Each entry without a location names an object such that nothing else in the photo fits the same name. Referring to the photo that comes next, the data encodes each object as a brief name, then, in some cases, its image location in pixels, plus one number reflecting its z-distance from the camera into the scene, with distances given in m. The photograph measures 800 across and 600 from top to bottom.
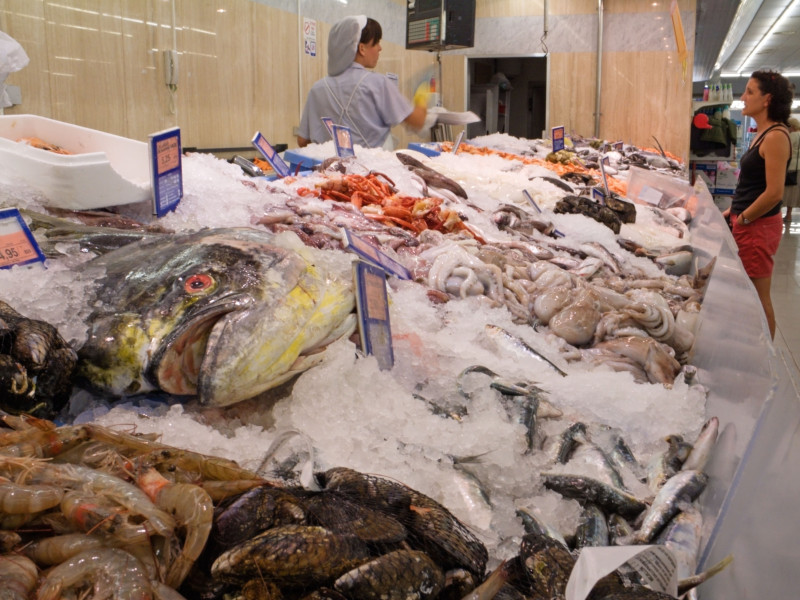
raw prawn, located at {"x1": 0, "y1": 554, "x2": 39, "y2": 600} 0.90
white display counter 1.19
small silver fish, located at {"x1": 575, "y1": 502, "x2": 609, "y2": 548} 1.54
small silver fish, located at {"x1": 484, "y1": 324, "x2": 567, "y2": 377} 2.61
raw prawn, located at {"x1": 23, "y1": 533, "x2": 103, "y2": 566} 1.00
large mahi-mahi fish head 1.76
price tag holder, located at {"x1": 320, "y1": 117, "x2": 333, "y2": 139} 5.46
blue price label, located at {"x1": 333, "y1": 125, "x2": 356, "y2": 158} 5.55
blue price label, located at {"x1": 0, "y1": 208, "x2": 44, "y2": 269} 2.13
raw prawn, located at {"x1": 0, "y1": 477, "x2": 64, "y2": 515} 1.04
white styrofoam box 2.86
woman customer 5.84
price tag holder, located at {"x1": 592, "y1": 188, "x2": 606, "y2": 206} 6.04
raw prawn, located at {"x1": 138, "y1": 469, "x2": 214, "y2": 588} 1.03
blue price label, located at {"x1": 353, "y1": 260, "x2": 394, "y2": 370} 2.17
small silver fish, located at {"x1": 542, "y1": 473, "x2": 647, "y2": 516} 1.66
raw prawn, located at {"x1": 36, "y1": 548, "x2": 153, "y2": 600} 0.93
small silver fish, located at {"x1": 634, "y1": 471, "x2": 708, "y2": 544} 1.60
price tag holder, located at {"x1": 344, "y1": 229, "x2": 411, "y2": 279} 2.72
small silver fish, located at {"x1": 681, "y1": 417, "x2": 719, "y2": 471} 1.81
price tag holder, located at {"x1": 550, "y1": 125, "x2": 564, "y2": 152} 8.83
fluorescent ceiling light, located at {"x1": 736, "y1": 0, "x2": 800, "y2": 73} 18.49
